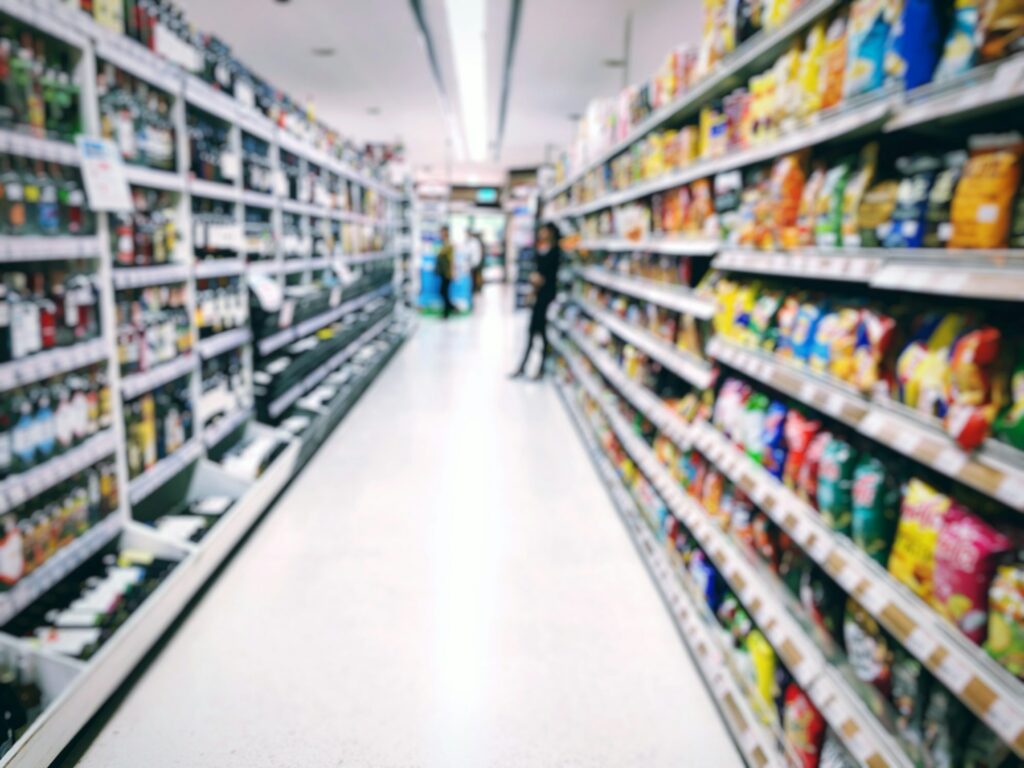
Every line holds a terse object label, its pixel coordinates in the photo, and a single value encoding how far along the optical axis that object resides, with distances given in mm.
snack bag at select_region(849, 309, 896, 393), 1552
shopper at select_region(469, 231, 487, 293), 14883
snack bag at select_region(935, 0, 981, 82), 1263
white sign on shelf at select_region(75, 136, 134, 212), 2234
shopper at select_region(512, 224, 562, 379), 7000
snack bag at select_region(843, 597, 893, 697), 1526
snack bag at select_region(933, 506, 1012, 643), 1191
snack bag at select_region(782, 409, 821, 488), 1848
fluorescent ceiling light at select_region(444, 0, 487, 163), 5988
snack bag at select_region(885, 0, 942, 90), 1403
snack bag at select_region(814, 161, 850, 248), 1738
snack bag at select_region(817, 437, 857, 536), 1637
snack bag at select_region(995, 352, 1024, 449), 1137
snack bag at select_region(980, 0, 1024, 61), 1168
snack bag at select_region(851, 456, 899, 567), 1520
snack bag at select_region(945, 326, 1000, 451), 1182
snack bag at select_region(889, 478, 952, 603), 1322
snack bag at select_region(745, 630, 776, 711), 1922
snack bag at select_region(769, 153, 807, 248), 1983
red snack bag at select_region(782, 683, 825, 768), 1670
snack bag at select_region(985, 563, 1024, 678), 1094
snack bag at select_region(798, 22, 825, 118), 1812
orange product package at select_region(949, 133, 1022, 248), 1203
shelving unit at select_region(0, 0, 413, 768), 1896
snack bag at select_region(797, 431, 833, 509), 1755
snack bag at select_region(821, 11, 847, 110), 1696
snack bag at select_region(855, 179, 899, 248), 1534
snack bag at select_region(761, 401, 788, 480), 2006
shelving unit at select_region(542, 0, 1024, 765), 1150
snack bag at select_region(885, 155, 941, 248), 1425
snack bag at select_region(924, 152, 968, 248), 1357
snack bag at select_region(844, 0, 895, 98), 1524
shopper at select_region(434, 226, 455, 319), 12820
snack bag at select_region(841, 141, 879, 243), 1645
